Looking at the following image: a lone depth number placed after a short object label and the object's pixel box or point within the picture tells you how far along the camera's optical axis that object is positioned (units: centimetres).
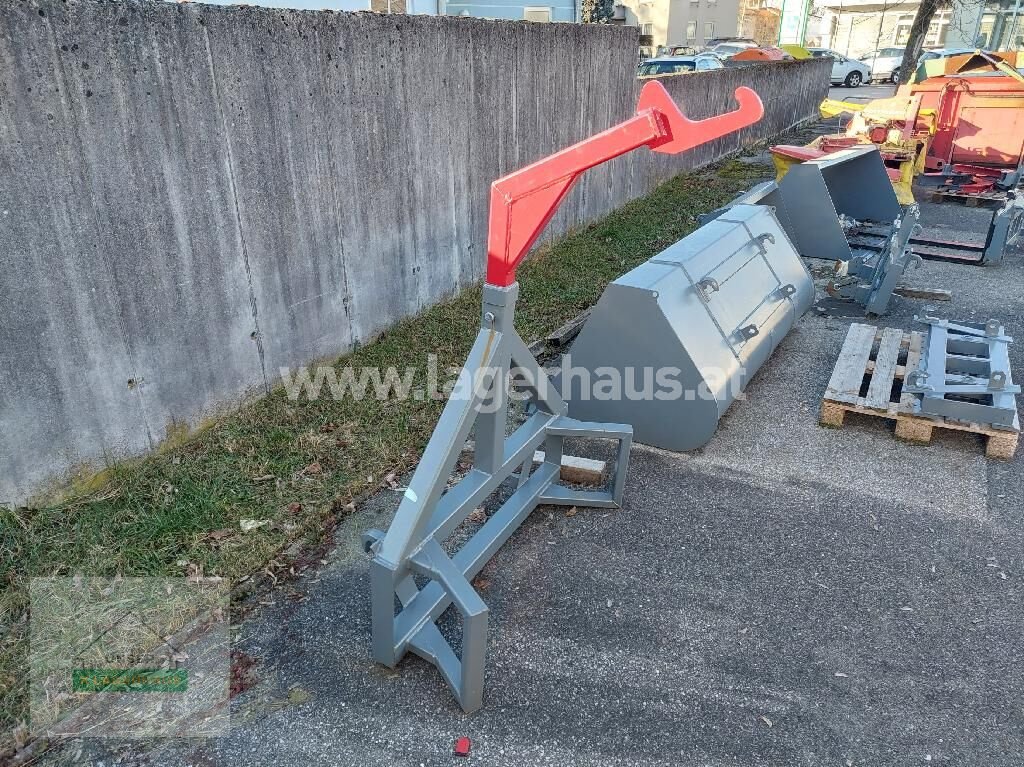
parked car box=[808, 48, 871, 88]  2720
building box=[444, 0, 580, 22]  1824
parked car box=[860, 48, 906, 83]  2845
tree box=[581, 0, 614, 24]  1973
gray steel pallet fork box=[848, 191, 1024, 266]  714
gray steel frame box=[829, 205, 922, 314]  589
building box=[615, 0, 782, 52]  3572
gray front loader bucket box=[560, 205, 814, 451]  384
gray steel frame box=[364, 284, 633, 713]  251
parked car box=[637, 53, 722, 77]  1733
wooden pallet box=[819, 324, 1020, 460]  405
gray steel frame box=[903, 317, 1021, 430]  400
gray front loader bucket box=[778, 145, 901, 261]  690
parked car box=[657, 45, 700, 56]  2845
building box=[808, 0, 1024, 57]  2991
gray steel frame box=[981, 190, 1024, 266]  710
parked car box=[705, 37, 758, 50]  2777
